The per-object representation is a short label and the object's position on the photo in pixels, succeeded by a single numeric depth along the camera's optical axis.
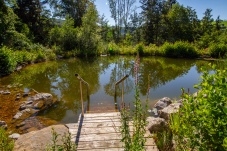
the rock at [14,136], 3.63
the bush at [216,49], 13.08
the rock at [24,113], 4.65
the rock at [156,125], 3.41
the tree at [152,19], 19.69
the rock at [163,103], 4.97
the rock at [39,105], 5.17
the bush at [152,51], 15.28
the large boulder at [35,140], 2.70
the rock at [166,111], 4.11
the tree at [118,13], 21.23
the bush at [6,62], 8.61
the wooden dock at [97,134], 2.73
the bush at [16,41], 11.63
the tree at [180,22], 18.73
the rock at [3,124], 4.05
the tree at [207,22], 18.69
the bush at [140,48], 15.27
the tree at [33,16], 16.50
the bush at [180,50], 14.02
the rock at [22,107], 5.07
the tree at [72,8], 20.41
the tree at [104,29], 21.59
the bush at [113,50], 15.75
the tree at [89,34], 14.95
